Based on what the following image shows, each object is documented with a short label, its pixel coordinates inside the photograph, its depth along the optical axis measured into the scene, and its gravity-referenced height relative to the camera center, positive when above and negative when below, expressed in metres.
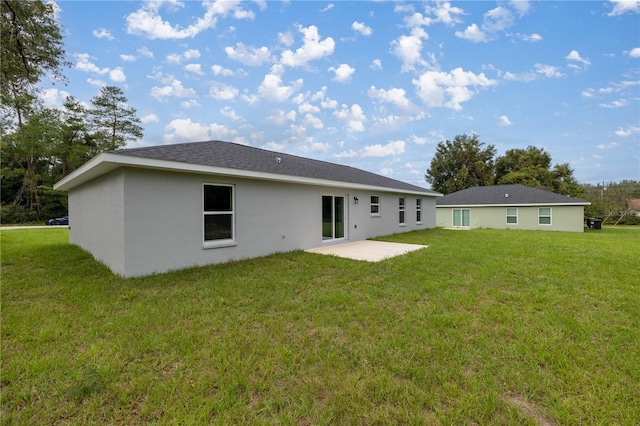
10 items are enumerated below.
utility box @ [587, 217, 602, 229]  20.97 -1.03
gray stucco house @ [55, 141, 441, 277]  5.62 +0.23
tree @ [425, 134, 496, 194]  35.66 +6.32
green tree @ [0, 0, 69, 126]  7.07 +4.77
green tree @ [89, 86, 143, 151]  27.94 +10.20
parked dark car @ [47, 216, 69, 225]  24.12 -0.48
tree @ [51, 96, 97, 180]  26.31 +7.59
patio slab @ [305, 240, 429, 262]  7.83 -1.23
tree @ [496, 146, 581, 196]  30.97 +4.36
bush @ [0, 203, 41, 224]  24.43 +0.12
